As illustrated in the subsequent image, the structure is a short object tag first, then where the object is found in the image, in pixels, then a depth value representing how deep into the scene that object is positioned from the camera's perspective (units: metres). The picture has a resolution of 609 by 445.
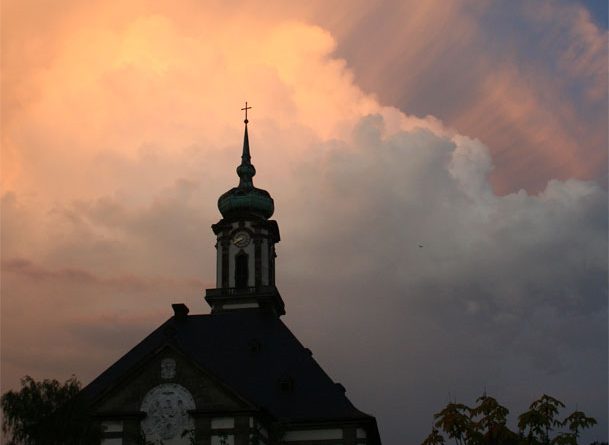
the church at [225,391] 47.25
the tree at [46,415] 36.09
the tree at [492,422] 34.62
